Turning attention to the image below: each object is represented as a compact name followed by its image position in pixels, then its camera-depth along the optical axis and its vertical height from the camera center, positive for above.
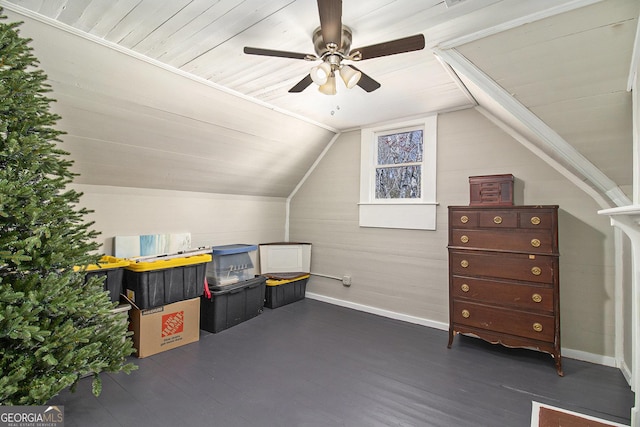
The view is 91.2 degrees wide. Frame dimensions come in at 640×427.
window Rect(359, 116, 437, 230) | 3.62 +0.52
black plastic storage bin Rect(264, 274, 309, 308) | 4.14 -1.03
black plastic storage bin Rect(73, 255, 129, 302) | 2.58 -0.49
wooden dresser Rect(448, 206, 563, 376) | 2.52 -0.49
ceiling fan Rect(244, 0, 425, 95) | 1.62 +1.00
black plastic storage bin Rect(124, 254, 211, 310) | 2.74 -0.61
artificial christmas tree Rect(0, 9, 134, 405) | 1.40 -0.20
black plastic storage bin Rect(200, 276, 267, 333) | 3.32 -1.00
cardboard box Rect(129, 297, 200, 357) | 2.71 -1.02
